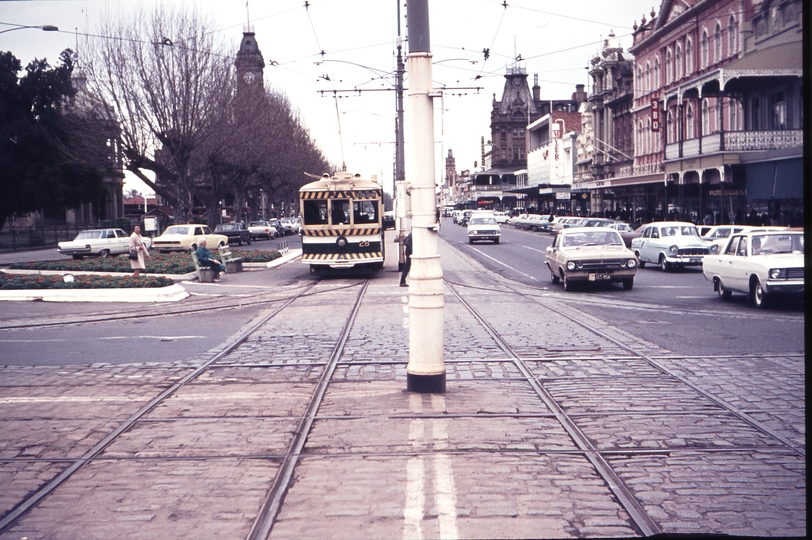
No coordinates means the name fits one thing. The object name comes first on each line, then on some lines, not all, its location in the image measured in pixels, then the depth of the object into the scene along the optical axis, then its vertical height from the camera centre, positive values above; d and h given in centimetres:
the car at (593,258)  1945 -95
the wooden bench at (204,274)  2414 -132
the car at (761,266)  1488 -101
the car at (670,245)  2591 -96
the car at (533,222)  7150 -17
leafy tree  4025 +493
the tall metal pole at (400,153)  2617 +360
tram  2498 +7
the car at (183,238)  3766 -37
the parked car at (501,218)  9972 +40
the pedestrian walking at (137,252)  2334 -58
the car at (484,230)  4831 -53
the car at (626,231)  3775 -68
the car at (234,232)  5378 -18
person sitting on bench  2388 -87
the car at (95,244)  3766 -52
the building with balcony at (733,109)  3184 +512
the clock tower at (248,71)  4426 +955
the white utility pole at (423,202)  798 +22
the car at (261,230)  6327 -12
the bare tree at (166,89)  3556 +639
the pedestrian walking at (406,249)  2179 -73
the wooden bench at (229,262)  2731 -113
